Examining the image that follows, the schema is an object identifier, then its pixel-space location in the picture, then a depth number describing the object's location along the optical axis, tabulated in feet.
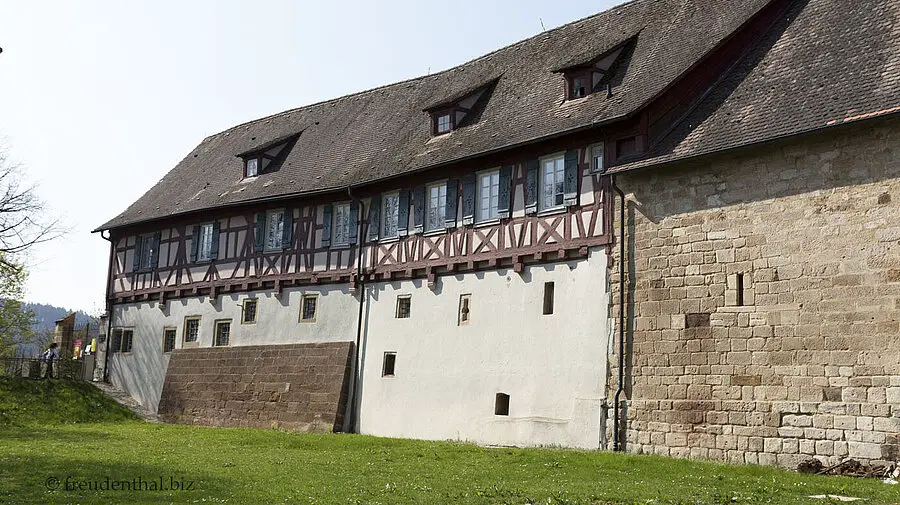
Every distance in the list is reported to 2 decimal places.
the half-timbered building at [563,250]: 56.13
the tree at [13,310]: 158.81
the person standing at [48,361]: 107.34
